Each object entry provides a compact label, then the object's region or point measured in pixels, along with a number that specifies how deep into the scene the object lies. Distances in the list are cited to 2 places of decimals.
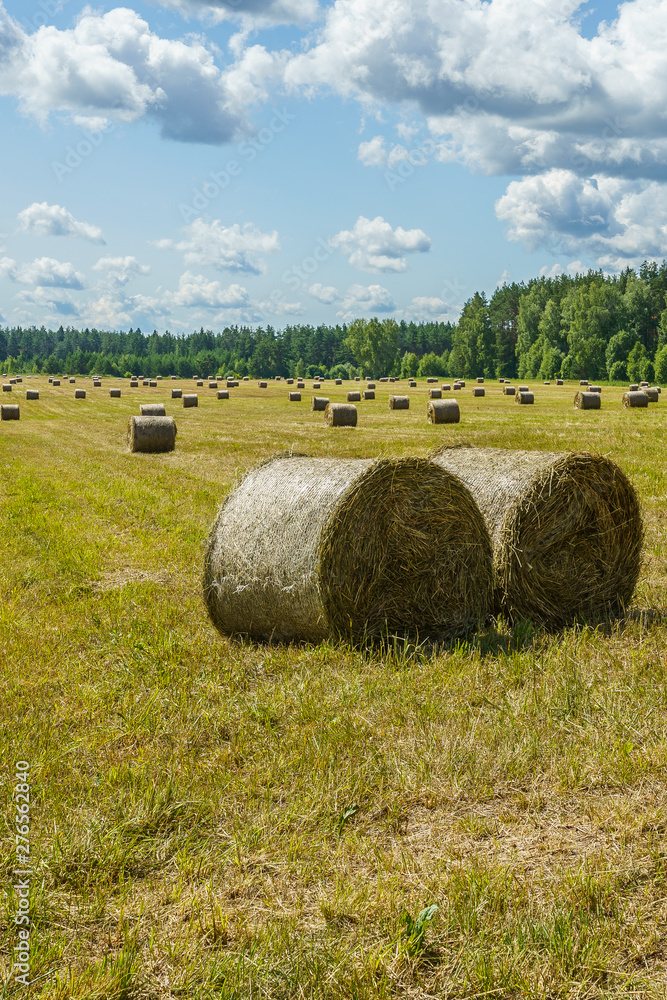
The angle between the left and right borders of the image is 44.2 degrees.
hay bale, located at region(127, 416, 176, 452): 24.61
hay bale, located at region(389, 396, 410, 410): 44.50
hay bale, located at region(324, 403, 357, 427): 33.53
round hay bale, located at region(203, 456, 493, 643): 7.38
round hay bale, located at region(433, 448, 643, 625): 8.20
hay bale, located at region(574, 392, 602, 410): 41.16
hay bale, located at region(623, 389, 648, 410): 40.50
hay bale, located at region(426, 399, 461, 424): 33.34
